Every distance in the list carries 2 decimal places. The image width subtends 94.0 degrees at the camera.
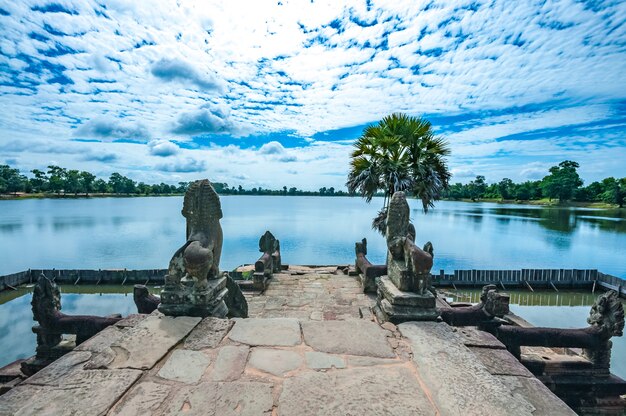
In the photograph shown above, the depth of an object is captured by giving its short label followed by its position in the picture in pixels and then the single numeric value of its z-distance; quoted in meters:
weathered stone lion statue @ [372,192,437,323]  3.43
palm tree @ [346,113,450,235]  8.28
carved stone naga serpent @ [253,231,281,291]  7.75
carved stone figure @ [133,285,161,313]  4.34
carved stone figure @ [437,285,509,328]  4.19
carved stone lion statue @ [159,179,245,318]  3.46
